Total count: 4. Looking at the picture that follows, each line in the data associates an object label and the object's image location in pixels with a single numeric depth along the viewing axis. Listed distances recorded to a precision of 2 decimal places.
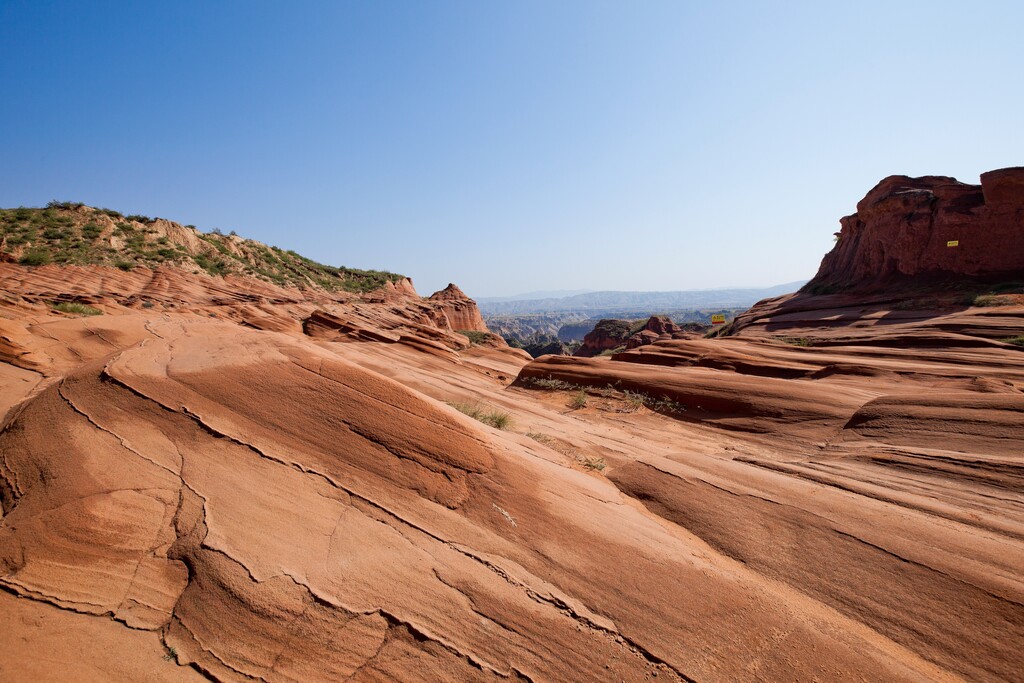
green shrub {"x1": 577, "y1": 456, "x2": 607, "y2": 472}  5.84
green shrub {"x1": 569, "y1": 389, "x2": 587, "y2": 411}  11.22
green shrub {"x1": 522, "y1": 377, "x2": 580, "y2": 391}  12.98
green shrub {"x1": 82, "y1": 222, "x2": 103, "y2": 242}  27.48
